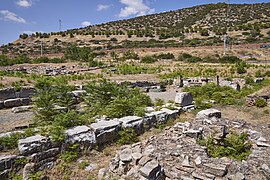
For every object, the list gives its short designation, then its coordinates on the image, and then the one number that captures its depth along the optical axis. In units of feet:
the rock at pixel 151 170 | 14.76
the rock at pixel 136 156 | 16.70
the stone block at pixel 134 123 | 23.05
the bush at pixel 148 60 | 109.38
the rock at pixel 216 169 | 15.47
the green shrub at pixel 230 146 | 20.09
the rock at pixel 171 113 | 28.50
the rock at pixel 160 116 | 26.71
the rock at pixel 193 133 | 22.18
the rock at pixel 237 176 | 14.90
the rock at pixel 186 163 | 16.40
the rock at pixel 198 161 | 16.53
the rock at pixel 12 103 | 35.65
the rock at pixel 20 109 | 32.65
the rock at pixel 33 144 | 16.87
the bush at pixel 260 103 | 36.29
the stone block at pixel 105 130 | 20.41
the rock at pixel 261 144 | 20.34
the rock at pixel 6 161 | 15.64
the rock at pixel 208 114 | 27.93
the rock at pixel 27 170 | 15.56
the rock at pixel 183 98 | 33.83
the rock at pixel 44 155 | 16.94
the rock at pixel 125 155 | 16.90
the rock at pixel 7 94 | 40.11
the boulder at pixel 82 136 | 19.06
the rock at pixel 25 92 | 42.33
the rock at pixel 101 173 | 16.58
